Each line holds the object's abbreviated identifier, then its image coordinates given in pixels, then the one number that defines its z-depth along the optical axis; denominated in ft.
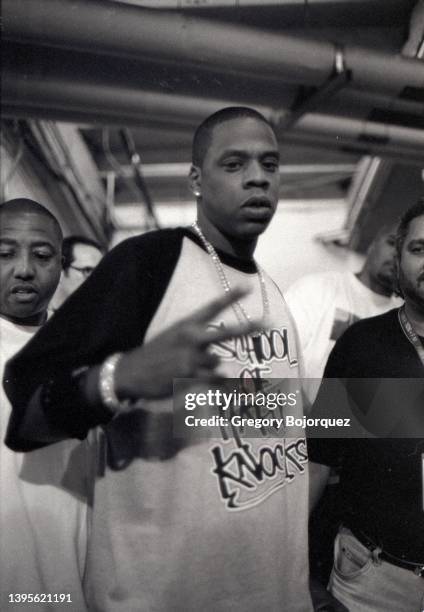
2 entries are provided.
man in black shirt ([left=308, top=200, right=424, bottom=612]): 2.87
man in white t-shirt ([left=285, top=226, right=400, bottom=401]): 3.71
